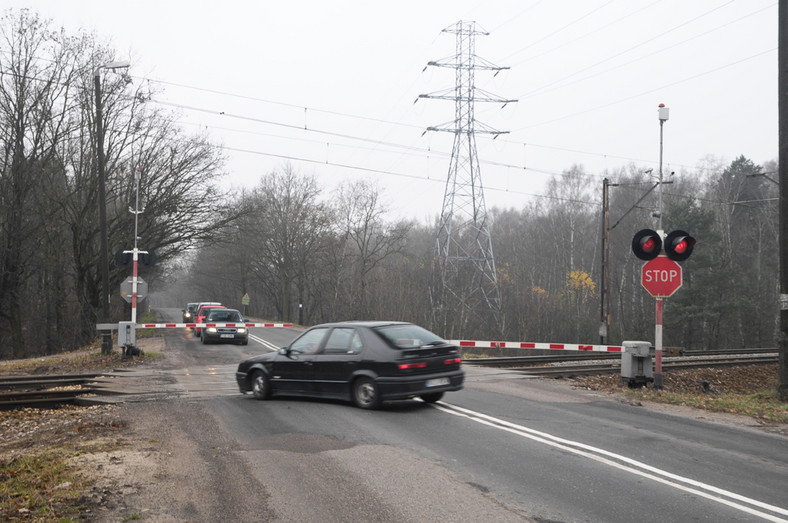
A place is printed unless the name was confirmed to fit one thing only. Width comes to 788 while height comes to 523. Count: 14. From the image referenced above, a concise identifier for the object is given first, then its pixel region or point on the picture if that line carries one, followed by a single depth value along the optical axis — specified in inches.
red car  1218.6
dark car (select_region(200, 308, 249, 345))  1135.0
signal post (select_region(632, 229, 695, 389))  542.9
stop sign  543.8
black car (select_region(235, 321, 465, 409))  412.8
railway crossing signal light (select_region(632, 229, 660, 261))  544.4
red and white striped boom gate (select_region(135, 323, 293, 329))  917.8
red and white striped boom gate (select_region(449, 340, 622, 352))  794.8
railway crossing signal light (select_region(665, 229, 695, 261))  539.8
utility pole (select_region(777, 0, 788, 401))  548.4
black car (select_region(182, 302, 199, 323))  1614.8
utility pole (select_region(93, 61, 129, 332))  868.6
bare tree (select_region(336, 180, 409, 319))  2370.8
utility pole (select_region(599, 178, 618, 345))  1238.9
